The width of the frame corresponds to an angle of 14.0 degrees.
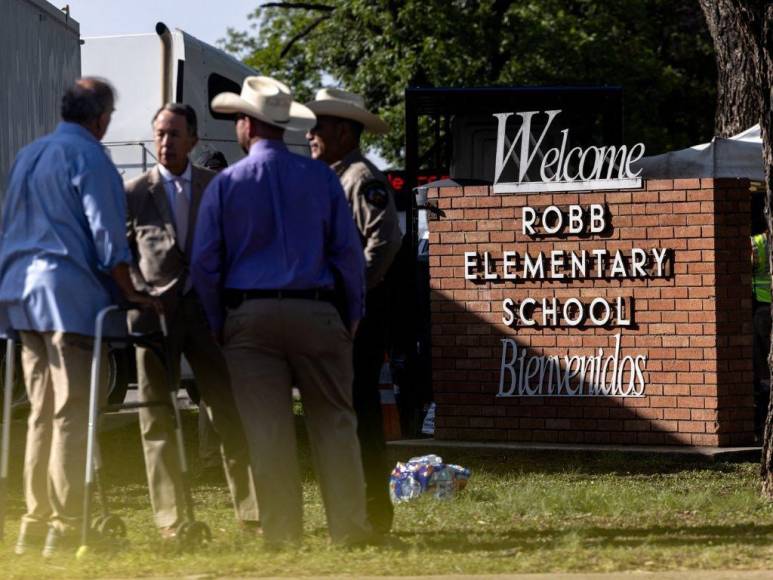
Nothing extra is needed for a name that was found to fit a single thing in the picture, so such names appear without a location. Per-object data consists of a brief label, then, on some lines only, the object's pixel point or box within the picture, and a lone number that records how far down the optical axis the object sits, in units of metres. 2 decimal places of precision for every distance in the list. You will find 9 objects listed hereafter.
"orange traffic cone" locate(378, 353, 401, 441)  22.55
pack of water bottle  16.85
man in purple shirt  12.63
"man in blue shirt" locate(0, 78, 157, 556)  12.83
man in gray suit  13.87
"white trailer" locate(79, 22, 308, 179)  32.00
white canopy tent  25.96
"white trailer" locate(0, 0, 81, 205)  24.30
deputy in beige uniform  13.58
